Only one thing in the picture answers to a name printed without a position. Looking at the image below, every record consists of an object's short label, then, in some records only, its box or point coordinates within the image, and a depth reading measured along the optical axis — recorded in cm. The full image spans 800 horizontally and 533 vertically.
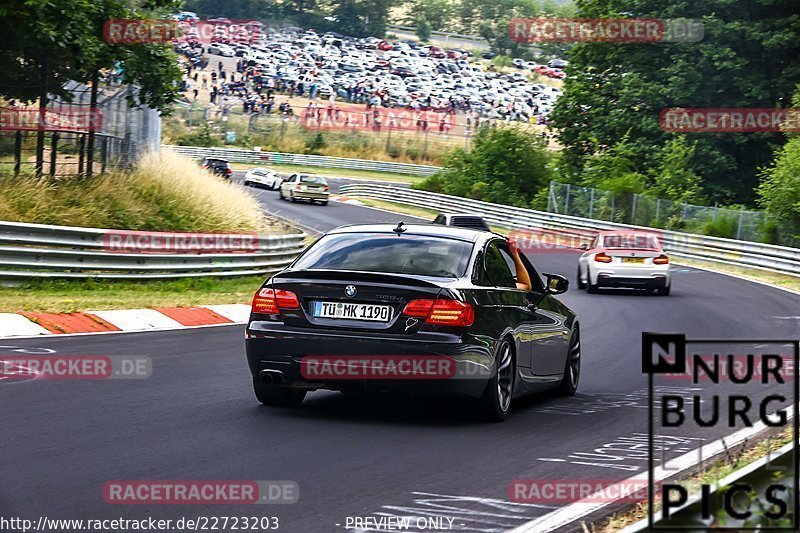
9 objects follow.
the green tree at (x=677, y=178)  4953
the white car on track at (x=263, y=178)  6506
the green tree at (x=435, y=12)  18662
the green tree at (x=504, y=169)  5859
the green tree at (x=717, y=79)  5144
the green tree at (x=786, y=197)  3919
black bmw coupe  914
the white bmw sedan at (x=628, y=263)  2655
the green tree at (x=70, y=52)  2152
